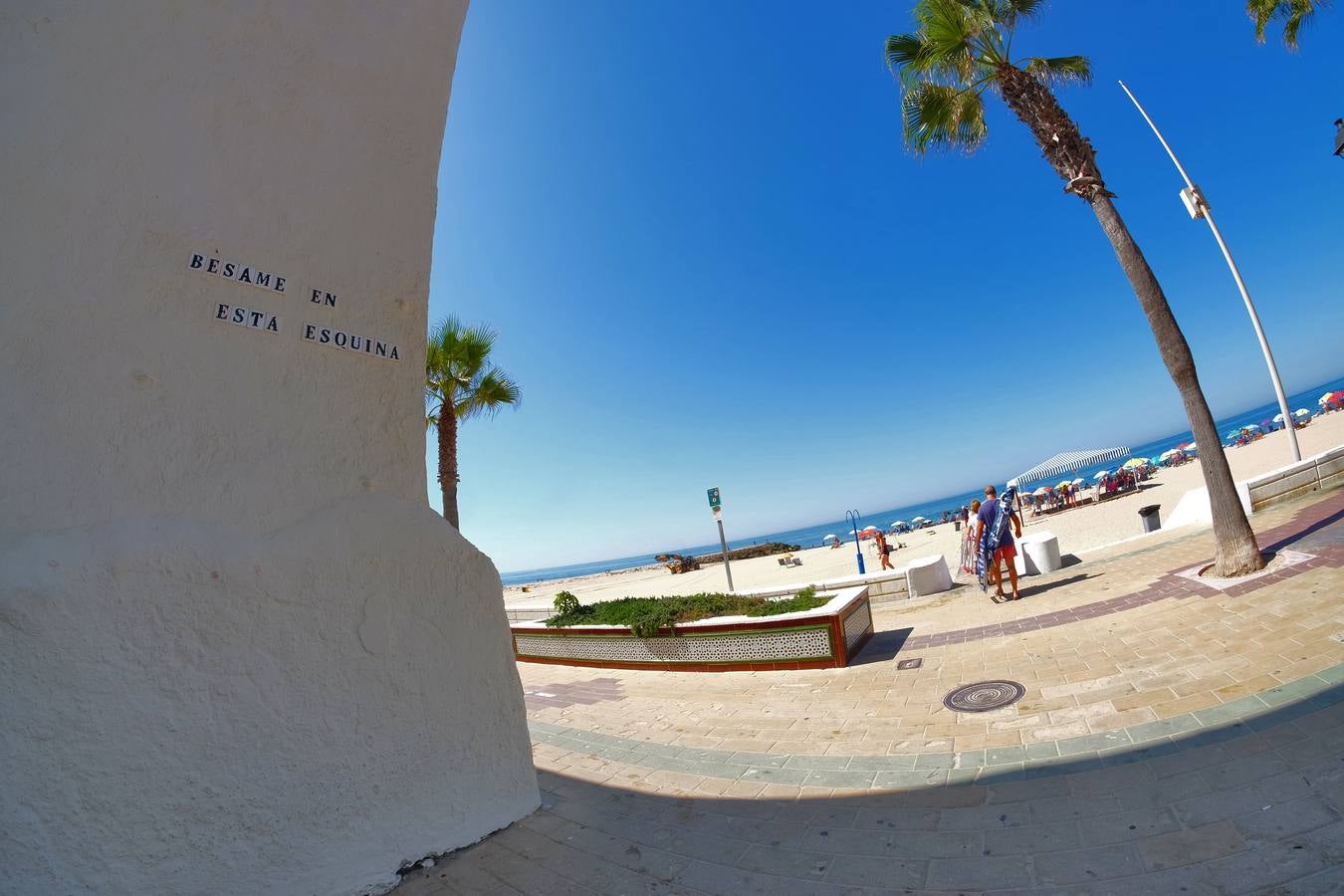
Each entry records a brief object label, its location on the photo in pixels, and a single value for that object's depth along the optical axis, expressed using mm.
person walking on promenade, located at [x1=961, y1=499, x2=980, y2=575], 10273
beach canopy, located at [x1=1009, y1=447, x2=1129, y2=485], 32794
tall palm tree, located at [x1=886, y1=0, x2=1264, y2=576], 6703
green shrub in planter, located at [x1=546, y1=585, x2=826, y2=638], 7836
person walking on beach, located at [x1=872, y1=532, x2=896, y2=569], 16609
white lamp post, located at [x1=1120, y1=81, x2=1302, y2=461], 12438
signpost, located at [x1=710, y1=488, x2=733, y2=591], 11594
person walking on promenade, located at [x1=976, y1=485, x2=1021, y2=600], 8352
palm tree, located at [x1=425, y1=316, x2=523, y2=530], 11172
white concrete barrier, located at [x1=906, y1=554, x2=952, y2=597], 10227
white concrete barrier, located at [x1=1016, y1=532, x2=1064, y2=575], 10055
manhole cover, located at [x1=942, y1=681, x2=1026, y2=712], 4621
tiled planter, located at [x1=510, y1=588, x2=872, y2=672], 6750
